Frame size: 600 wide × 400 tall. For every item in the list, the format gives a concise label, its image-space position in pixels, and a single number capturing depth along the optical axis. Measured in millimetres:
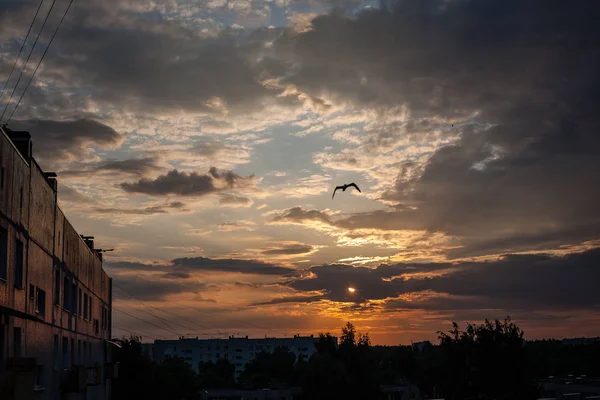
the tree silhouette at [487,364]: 48000
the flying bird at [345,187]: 35519
